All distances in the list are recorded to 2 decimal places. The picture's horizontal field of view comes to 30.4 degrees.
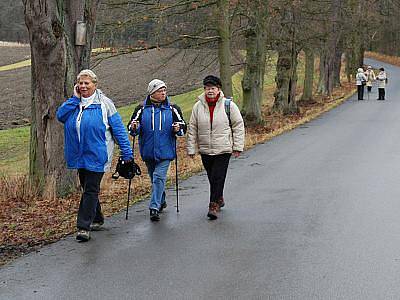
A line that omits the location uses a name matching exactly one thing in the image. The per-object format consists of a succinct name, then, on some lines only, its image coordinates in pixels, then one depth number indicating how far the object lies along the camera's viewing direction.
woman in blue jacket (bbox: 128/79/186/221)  9.20
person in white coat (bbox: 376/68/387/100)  40.00
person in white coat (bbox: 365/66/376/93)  44.19
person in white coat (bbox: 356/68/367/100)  40.97
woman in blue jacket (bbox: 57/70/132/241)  7.97
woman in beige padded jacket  9.45
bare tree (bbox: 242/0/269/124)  24.72
